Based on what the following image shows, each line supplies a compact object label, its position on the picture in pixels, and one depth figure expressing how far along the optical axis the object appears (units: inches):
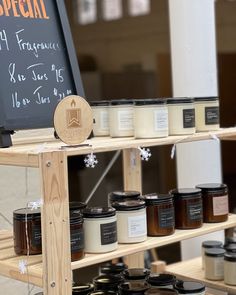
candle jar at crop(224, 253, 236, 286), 68.9
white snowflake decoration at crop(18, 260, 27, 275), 53.4
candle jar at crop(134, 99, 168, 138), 59.8
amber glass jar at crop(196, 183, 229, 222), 65.3
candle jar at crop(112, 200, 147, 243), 58.4
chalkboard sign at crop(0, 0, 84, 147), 58.0
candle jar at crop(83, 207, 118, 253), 55.9
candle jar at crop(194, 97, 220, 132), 65.5
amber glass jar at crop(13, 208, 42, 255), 55.3
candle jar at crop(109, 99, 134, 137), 61.5
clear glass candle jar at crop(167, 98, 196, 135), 62.5
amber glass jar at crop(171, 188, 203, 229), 62.9
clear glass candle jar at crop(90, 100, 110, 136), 63.4
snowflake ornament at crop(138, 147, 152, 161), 59.2
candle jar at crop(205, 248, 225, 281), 71.4
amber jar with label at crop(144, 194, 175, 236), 60.4
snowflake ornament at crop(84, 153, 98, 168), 54.4
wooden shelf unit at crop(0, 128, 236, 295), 51.6
